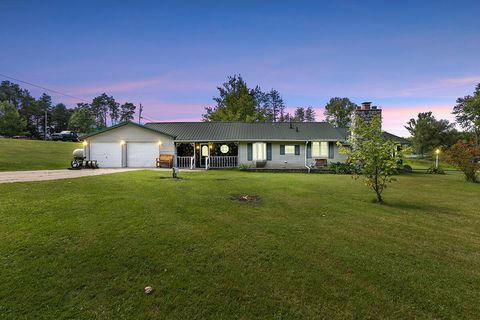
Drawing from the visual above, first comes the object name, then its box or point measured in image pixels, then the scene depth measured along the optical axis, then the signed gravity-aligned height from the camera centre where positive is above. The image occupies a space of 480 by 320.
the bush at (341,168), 17.09 -0.94
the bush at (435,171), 18.98 -1.35
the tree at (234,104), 39.00 +9.56
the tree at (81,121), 48.66 +8.03
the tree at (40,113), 60.03 +12.11
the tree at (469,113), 37.07 +7.75
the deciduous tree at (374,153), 7.59 +0.09
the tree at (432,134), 45.81 +4.32
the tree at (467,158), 14.02 -0.21
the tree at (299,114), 73.22 +13.86
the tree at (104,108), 71.69 +16.47
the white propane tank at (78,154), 18.34 +0.33
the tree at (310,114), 73.69 +13.80
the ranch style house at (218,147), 18.91 +0.91
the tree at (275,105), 54.87 +12.76
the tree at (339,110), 51.94 +10.79
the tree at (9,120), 39.62 +6.89
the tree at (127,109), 74.49 +16.32
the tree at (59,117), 58.42 +10.78
